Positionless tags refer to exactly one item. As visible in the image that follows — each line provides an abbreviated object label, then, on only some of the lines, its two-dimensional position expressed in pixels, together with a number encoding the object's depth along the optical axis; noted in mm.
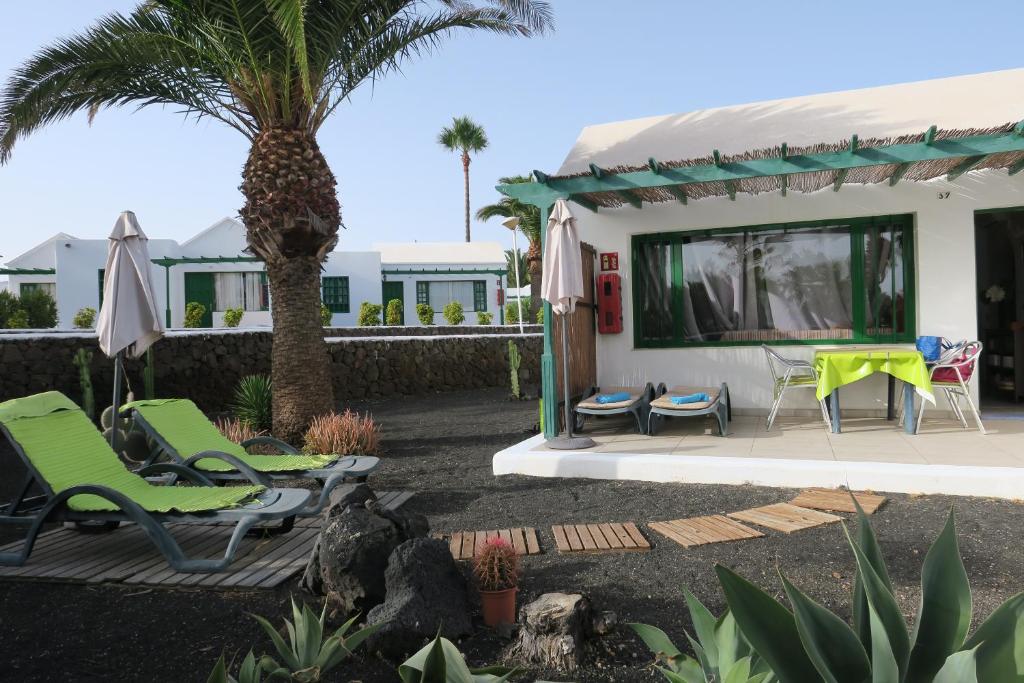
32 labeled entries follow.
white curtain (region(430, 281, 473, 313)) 27094
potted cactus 3295
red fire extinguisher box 8711
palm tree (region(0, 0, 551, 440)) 7688
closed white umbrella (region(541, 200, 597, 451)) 6648
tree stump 2846
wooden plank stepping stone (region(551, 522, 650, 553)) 4234
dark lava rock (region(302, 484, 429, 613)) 3414
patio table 6551
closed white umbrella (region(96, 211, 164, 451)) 5824
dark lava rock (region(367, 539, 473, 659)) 2984
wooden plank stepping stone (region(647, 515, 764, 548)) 4312
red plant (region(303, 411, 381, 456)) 7511
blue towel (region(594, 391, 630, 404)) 7297
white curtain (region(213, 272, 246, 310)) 24172
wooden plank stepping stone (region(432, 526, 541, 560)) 4203
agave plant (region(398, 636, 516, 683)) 1589
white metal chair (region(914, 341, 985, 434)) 6699
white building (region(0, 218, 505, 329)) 22797
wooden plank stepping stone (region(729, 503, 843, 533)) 4535
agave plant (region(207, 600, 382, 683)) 2441
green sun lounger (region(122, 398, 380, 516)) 5312
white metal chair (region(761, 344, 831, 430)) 7258
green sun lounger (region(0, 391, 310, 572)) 3986
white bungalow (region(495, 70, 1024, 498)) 6410
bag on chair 7367
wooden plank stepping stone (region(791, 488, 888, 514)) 4883
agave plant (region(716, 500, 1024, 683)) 1146
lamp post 14334
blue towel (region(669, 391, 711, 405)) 7000
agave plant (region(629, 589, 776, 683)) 1486
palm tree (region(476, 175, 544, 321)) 19047
